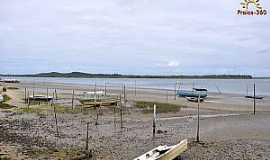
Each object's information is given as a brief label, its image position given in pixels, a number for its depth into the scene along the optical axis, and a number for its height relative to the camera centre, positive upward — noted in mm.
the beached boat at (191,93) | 32974 -2690
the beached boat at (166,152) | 8192 -2947
